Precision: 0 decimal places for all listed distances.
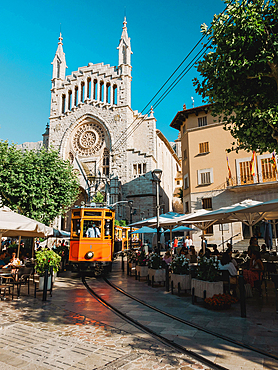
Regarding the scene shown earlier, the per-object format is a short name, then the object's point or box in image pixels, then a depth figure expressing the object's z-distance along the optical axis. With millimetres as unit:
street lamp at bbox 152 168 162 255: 11567
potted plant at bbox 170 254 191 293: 8680
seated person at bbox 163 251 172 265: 11812
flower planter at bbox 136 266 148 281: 11977
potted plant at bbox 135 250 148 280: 12000
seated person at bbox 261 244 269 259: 11352
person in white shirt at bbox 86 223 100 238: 12448
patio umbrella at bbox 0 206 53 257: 8039
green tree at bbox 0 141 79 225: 19188
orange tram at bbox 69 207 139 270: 12211
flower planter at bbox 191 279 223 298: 6941
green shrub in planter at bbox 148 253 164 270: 10430
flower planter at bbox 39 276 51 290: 9172
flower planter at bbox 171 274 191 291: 8664
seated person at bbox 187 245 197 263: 12877
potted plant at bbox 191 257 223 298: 6953
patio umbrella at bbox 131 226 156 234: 19475
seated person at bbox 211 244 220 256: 12348
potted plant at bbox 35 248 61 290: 9570
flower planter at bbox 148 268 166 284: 10211
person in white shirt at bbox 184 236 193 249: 17478
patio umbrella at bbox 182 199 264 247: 9523
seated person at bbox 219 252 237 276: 8003
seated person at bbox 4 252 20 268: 10161
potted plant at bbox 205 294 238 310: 6625
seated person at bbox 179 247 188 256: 12797
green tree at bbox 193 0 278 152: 6680
